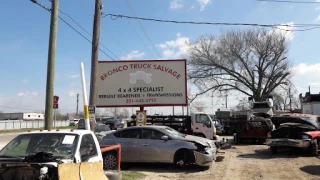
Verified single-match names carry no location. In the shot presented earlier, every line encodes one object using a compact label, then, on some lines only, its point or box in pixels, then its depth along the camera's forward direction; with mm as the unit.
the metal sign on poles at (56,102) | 16688
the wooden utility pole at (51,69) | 10133
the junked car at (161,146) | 11305
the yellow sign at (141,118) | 17891
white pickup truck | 4996
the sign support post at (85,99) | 8352
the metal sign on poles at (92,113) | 11531
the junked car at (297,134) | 15094
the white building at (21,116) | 116562
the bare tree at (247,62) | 42438
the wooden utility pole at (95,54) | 11914
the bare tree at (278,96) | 44544
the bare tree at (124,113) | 140875
